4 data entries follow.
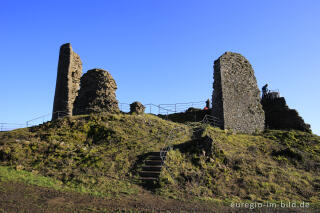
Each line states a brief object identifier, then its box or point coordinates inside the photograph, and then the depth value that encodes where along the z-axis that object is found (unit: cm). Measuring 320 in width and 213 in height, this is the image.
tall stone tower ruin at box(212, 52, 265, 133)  2225
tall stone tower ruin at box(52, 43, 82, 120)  2462
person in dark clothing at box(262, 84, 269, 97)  2897
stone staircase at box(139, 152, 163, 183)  1223
